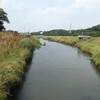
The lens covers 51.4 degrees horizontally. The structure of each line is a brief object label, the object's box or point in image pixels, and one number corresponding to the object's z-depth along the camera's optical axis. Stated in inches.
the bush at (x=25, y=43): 490.1
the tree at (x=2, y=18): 924.6
